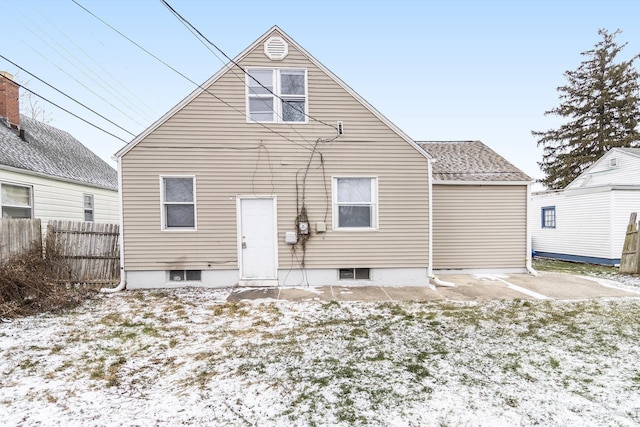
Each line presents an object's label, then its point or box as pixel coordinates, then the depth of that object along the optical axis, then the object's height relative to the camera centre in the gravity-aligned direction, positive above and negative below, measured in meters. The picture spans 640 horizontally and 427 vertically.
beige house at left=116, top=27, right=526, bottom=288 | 7.05 +0.59
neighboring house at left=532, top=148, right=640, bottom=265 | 10.50 -0.23
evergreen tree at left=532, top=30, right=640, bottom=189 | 21.97 +7.51
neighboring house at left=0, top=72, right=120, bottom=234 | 8.71 +1.27
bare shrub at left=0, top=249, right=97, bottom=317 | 5.29 -1.51
